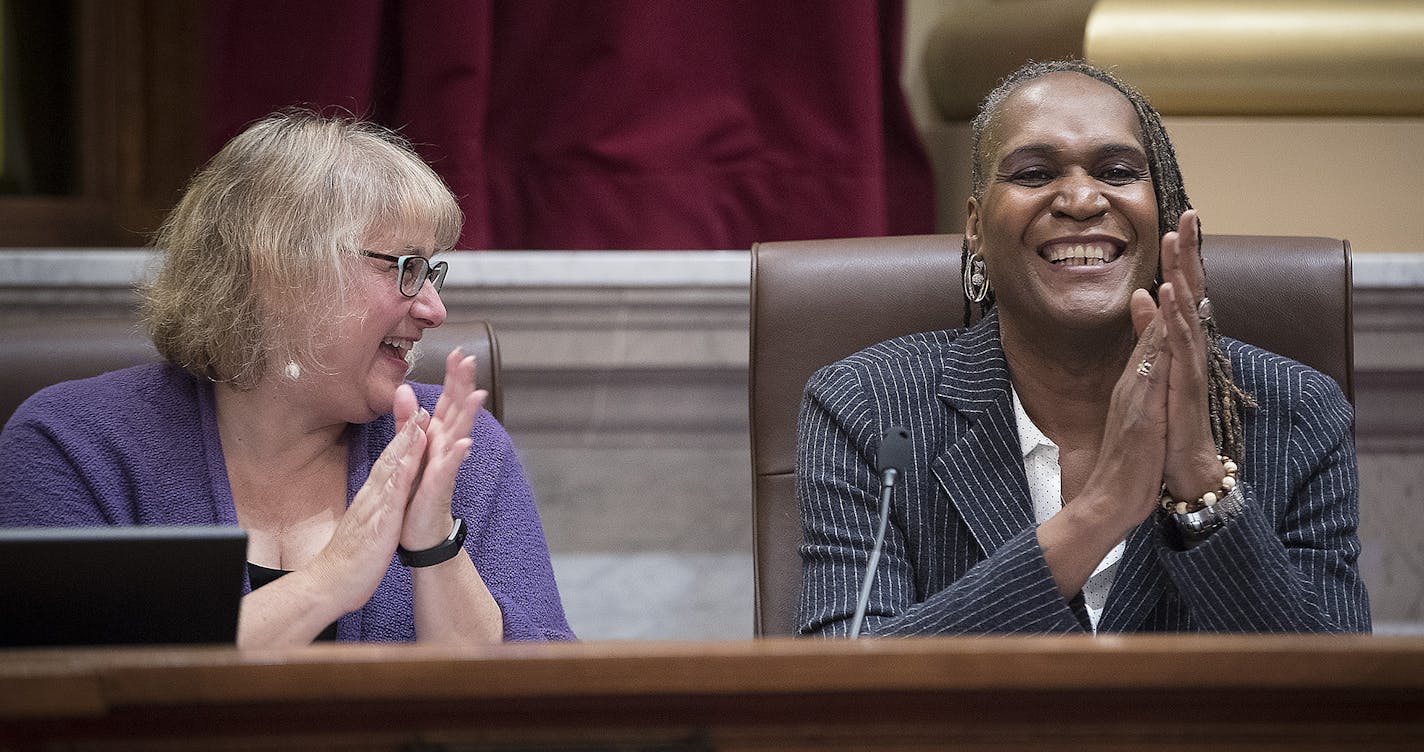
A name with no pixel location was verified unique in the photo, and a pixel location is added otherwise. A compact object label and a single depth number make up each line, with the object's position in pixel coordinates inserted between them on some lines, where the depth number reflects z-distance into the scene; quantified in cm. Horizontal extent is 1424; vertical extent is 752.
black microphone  568
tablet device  540
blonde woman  580
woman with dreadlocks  570
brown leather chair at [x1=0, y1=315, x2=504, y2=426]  594
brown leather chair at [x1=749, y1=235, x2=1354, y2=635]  595
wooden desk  531
